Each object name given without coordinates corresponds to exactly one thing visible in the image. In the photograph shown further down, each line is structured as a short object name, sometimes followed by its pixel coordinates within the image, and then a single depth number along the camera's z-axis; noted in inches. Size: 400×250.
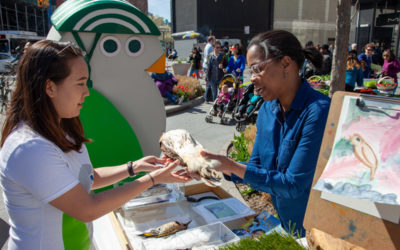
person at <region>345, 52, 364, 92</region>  328.2
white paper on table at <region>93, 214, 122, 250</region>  82.9
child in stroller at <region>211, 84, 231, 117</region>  328.5
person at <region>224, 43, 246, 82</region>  399.5
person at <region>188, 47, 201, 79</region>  546.3
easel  42.0
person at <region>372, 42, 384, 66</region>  800.7
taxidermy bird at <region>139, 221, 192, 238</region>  80.4
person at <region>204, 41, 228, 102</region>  402.9
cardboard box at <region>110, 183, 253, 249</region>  82.0
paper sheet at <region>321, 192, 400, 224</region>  40.5
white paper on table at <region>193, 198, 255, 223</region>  88.4
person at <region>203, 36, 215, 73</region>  518.4
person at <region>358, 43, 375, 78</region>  467.2
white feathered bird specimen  73.4
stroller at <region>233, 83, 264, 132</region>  281.9
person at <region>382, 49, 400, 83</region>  401.7
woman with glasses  66.1
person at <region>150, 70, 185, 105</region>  391.9
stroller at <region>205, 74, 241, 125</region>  317.8
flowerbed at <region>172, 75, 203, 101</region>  419.7
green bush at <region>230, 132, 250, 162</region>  179.6
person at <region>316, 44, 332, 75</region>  472.4
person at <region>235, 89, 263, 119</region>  278.5
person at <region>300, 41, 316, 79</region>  363.3
